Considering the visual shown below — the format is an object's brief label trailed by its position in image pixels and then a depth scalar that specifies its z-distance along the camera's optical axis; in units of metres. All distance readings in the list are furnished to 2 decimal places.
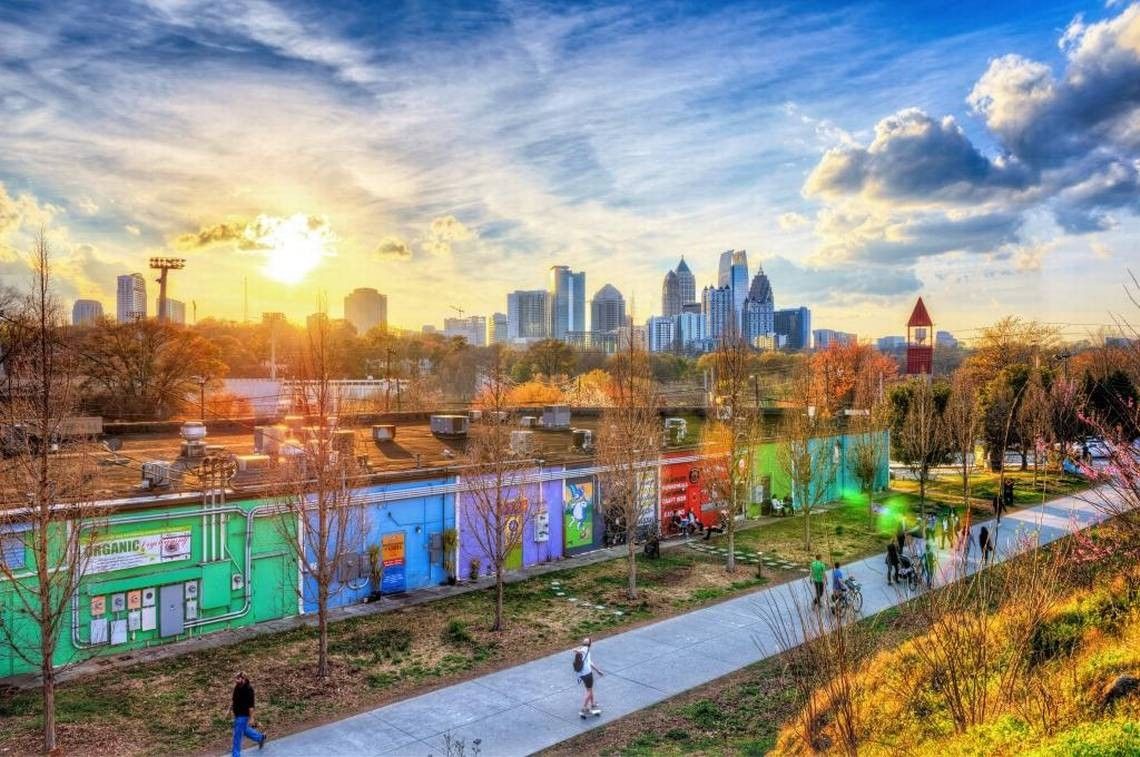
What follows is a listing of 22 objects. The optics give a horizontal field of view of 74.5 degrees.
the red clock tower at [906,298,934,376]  64.69
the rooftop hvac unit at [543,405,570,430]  34.00
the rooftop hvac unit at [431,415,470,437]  29.08
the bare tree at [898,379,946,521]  33.59
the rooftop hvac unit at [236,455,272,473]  19.02
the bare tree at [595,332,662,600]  21.33
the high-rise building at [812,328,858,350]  82.36
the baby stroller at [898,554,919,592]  20.27
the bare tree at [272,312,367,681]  15.01
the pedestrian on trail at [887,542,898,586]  21.06
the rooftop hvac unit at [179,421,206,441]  21.66
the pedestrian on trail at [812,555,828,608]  18.36
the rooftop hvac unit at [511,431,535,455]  24.22
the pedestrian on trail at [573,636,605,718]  13.23
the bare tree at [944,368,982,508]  27.71
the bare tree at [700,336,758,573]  23.61
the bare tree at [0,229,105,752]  11.74
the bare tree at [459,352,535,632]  18.81
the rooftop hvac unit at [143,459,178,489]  17.08
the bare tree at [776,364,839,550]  27.80
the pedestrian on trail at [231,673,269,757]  11.56
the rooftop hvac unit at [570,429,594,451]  28.05
